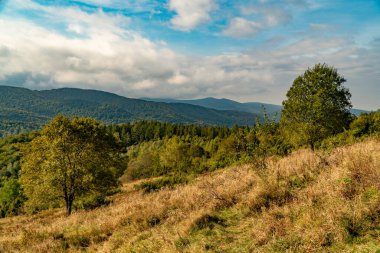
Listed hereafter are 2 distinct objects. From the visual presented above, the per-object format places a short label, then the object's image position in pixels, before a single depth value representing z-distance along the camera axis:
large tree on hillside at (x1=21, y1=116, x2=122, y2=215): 28.55
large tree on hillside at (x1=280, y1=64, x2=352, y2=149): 34.22
